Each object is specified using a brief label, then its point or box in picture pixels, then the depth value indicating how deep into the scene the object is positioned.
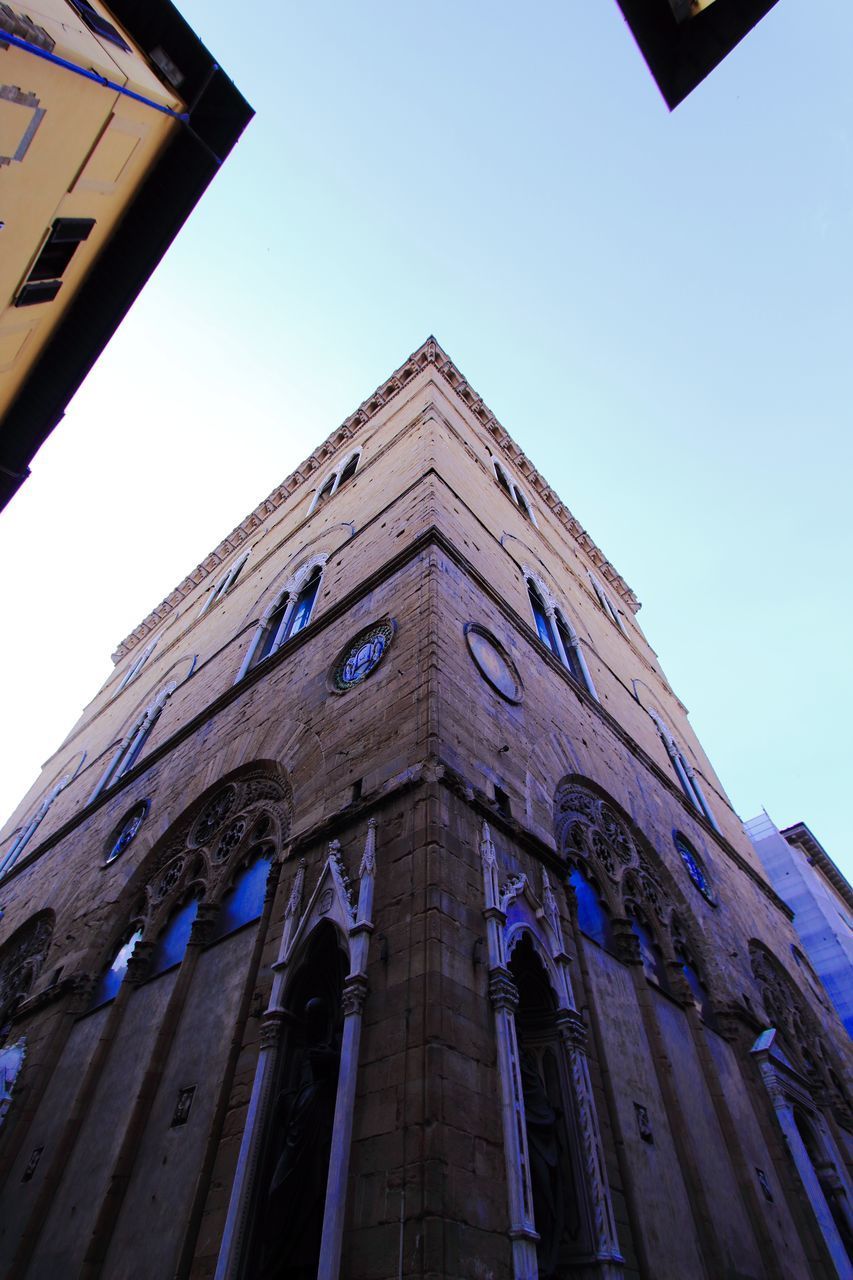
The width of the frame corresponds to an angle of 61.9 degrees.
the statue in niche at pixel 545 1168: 4.39
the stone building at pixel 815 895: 20.14
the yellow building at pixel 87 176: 6.82
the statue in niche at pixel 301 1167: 4.15
